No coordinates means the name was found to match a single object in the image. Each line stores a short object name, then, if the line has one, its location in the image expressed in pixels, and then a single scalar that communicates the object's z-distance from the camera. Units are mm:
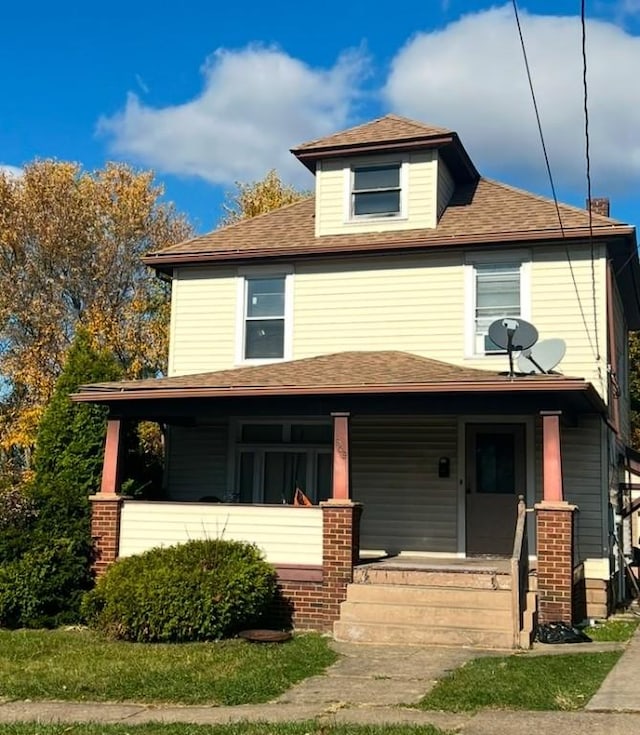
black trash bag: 10688
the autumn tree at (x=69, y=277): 26859
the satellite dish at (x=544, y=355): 12539
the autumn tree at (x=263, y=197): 31422
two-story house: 11828
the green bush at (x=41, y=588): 11781
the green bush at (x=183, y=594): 10766
